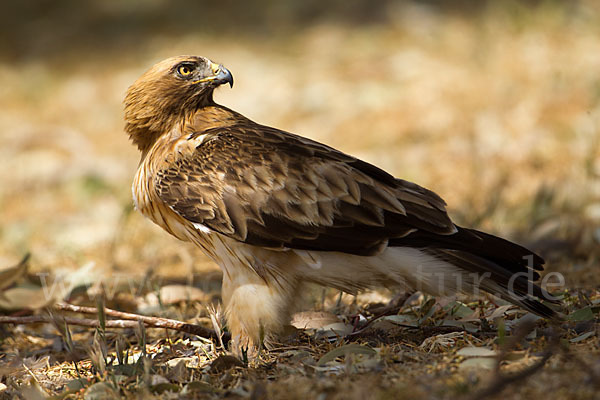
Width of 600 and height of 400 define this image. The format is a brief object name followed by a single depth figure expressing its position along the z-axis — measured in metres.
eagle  7.23
